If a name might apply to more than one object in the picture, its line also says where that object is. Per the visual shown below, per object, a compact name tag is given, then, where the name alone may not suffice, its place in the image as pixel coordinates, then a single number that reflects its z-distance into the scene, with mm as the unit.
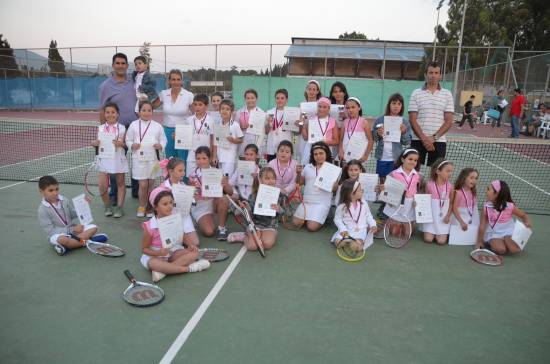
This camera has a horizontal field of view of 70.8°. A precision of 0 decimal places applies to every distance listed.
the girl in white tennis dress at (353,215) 4277
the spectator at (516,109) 13727
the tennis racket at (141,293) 3080
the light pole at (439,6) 28528
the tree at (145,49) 16123
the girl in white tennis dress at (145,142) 4914
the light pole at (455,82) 17044
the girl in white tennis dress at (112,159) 4902
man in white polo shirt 4926
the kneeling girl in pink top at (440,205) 4500
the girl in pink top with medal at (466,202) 4445
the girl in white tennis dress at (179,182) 4121
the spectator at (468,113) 17455
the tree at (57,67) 21306
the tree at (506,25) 28547
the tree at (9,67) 20875
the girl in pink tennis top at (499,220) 4203
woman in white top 5262
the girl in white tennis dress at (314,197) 4767
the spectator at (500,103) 16623
